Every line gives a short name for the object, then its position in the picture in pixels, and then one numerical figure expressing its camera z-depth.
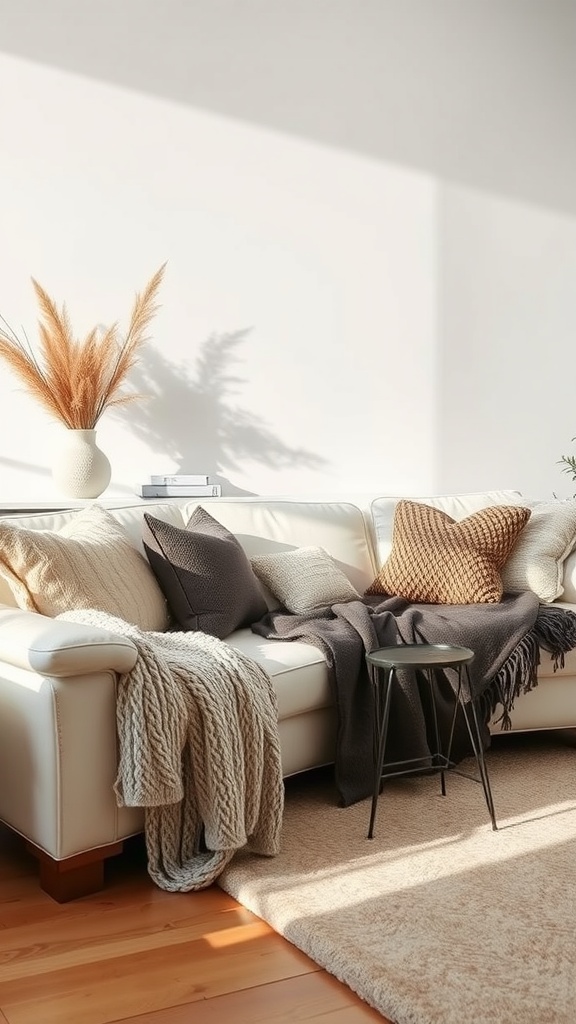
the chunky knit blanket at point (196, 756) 2.14
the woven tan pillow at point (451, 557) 3.37
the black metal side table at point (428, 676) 2.46
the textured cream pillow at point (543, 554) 3.50
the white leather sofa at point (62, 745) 2.09
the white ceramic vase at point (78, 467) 3.57
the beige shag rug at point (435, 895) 1.73
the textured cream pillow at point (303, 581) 3.16
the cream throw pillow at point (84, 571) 2.56
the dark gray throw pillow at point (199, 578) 2.92
